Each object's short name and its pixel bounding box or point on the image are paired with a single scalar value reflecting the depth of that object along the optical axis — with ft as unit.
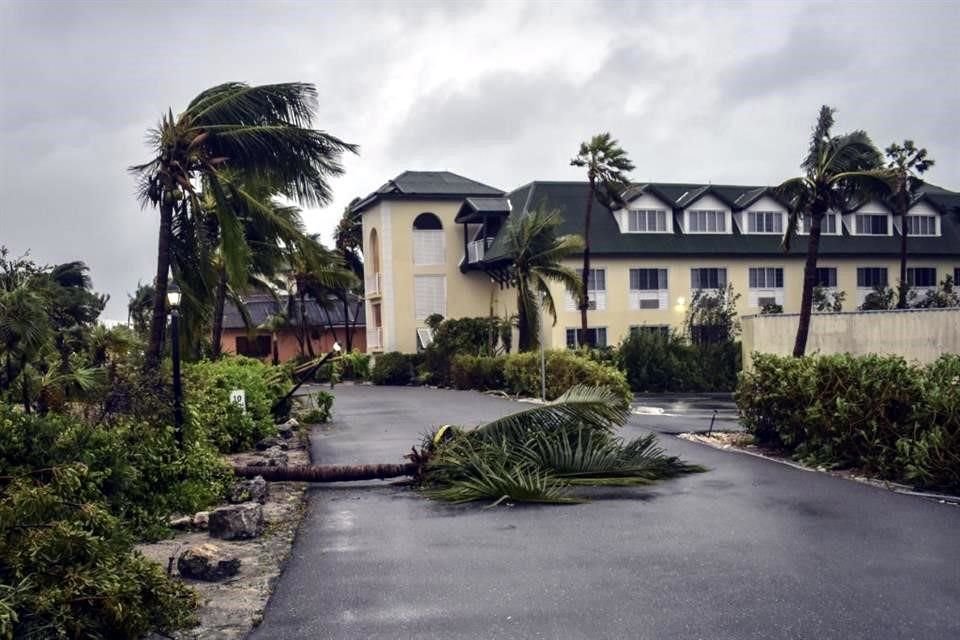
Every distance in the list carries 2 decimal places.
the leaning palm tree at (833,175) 81.35
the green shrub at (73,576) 18.79
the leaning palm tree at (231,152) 50.57
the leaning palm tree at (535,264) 116.26
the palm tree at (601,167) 125.39
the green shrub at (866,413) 39.68
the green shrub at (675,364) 124.47
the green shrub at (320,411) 77.61
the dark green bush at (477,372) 112.37
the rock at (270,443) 59.09
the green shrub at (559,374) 82.99
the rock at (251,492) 39.73
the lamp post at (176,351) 40.22
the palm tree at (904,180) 148.36
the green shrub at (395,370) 151.64
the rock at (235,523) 32.83
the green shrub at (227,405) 50.96
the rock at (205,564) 27.02
